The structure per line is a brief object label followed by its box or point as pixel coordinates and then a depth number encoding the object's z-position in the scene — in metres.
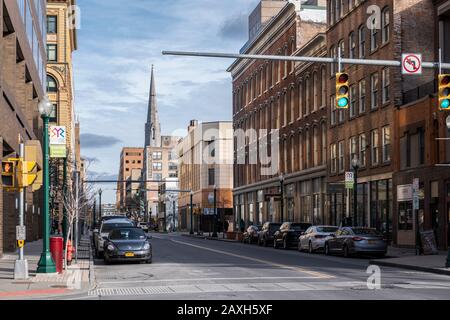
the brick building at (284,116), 61.03
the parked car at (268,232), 50.47
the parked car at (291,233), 46.06
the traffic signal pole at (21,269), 22.16
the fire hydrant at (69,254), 28.73
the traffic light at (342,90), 22.09
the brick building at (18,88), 34.31
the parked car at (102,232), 34.69
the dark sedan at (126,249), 29.86
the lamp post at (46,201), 23.05
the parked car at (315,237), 39.97
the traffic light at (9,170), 22.30
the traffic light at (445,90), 22.20
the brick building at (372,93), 45.09
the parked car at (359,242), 35.31
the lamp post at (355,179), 41.44
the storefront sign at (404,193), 42.03
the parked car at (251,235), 55.19
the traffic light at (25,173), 22.16
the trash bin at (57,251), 24.36
